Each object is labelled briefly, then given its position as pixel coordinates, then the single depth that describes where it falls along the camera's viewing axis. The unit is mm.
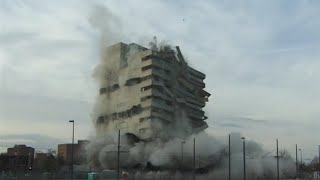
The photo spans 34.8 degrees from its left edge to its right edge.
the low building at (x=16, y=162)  143625
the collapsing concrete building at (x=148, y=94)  171250
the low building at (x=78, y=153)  187038
